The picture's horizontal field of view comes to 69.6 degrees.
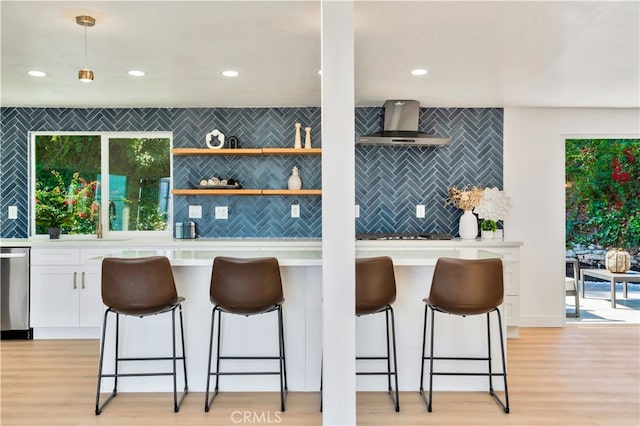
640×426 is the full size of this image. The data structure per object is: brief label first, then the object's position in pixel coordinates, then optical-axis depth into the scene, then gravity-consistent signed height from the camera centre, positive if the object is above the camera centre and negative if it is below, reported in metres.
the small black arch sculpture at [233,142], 5.00 +0.76
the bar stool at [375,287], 2.76 -0.45
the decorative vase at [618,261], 4.99 -0.53
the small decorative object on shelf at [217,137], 5.02 +0.82
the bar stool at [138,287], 2.74 -0.44
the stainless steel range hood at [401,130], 4.73 +0.86
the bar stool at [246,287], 2.73 -0.45
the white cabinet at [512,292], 4.45 -0.79
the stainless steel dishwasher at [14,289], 4.41 -0.73
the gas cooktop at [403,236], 4.75 -0.25
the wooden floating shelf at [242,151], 4.91 +0.66
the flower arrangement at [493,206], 4.81 +0.07
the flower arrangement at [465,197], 4.85 +0.17
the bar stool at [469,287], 2.71 -0.44
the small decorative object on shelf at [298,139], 4.98 +0.80
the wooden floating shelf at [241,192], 4.91 +0.22
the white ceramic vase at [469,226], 4.88 -0.15
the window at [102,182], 5.09 +0.34
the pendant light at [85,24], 2.61 +1.10
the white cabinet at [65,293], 4.45 -0.78
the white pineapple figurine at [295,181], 5.01 +0.34
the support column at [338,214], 2.14 -0.01
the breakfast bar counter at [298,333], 3.05 -0.80
